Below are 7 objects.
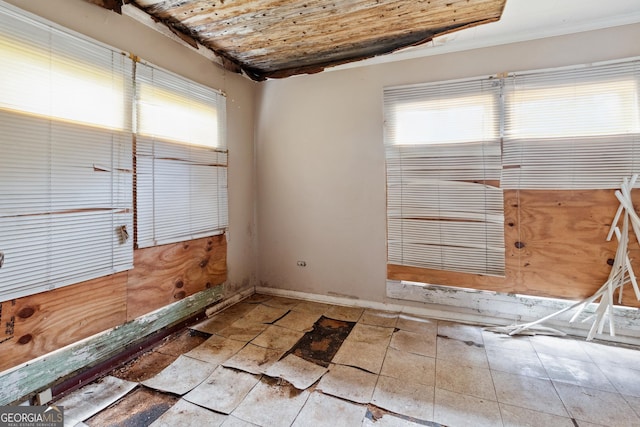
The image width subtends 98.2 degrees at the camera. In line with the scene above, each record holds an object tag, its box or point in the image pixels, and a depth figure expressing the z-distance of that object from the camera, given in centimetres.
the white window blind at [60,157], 162
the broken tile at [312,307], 313
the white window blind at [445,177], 271
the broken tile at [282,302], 327
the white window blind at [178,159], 233
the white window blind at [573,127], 234
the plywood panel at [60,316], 165
